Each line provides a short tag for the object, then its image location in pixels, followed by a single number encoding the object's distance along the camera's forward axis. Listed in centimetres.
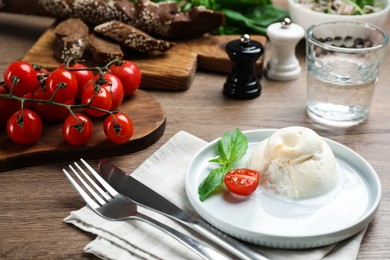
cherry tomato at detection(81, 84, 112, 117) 87
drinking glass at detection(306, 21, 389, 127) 90
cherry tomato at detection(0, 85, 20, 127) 88
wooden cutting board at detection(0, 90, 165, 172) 84
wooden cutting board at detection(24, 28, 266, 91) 102
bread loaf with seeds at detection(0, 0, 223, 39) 110
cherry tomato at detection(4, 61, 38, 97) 86
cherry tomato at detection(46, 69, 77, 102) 86
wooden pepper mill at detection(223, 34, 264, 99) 96
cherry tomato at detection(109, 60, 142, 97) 94
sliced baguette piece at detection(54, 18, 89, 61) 103
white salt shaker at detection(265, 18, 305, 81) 102
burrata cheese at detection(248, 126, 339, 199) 73
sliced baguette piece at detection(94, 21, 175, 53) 105
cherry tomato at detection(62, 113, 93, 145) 83
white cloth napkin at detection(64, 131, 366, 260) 69
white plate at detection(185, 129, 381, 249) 69
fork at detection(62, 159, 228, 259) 68
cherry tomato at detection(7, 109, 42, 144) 83
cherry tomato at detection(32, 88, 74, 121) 87
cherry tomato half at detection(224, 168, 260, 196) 73
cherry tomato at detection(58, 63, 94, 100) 93
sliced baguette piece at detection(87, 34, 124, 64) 102
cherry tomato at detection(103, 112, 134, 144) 84
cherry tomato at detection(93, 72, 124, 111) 90
